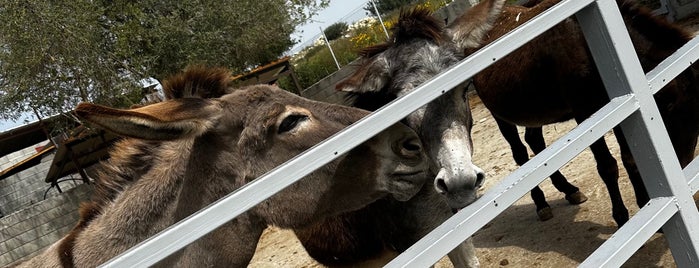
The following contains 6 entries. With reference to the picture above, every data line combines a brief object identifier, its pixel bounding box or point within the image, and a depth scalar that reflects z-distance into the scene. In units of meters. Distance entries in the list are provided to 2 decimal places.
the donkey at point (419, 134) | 2.60
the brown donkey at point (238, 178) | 2.21
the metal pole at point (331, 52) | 16.27
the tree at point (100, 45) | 9.94
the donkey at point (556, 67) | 3.09
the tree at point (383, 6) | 15.27
